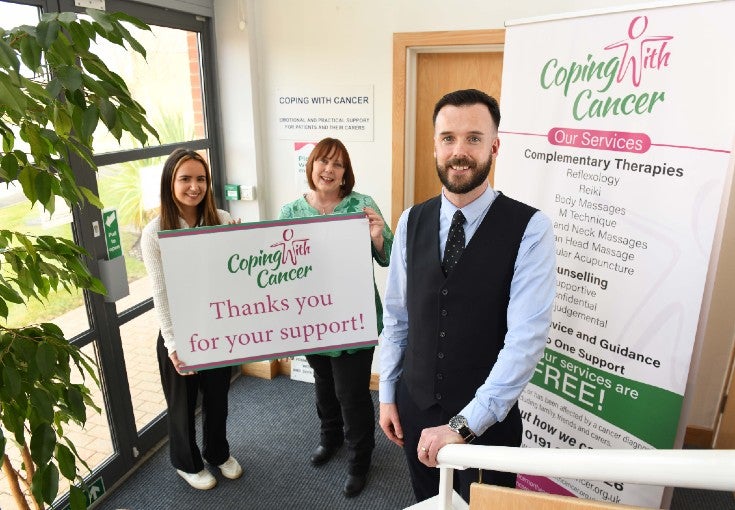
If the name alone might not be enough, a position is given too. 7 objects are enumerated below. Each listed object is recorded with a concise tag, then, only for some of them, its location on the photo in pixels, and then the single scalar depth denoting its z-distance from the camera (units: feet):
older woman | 7.39
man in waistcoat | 4.34
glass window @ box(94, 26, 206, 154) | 8.21
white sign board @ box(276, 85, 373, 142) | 9.70
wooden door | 8.91
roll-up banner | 5.23
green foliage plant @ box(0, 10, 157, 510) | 2.80
